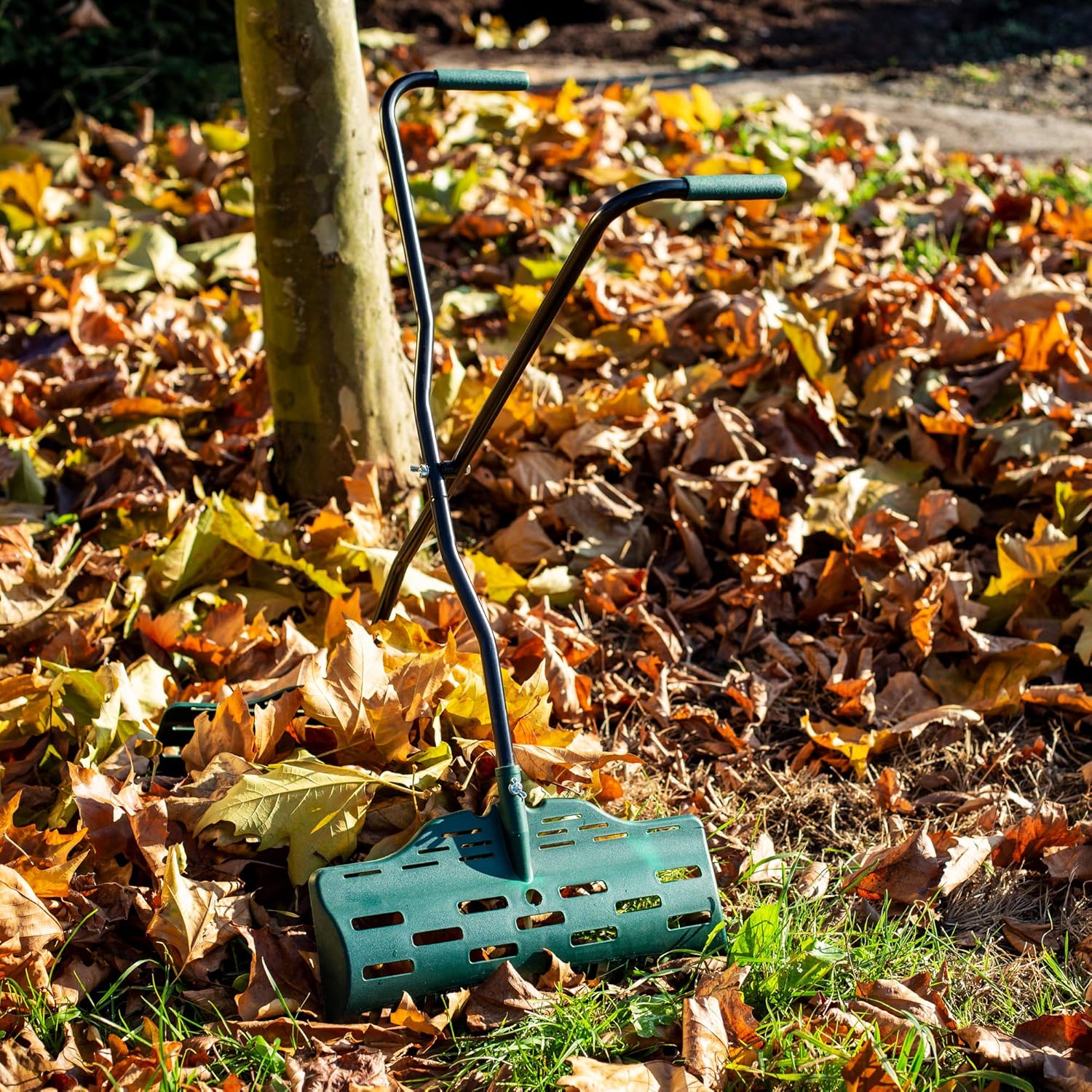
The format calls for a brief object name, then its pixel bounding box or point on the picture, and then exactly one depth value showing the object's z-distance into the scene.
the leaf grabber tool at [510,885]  2.89
